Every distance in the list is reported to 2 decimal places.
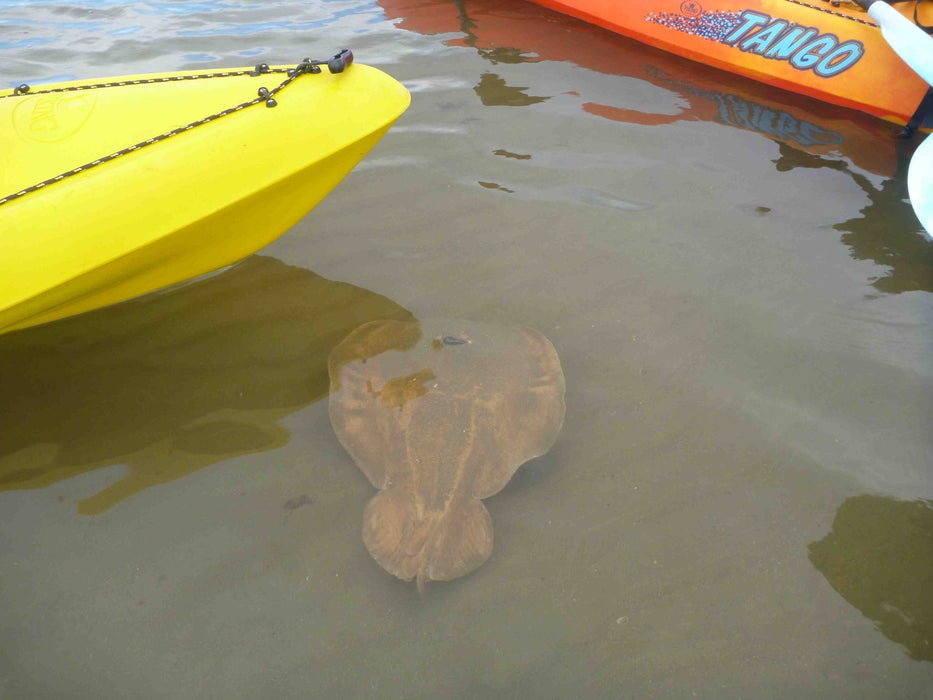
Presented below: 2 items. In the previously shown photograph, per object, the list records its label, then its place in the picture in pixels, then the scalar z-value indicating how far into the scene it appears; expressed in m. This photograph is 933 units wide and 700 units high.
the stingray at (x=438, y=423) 2.25
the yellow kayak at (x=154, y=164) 2.59
